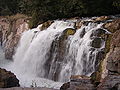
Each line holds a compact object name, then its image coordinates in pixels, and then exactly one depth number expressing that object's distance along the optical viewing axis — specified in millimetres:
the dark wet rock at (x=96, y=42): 9319
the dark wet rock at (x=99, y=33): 9557
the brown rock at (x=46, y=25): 12972
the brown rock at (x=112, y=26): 9573
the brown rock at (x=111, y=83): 5391
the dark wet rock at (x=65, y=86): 7369
